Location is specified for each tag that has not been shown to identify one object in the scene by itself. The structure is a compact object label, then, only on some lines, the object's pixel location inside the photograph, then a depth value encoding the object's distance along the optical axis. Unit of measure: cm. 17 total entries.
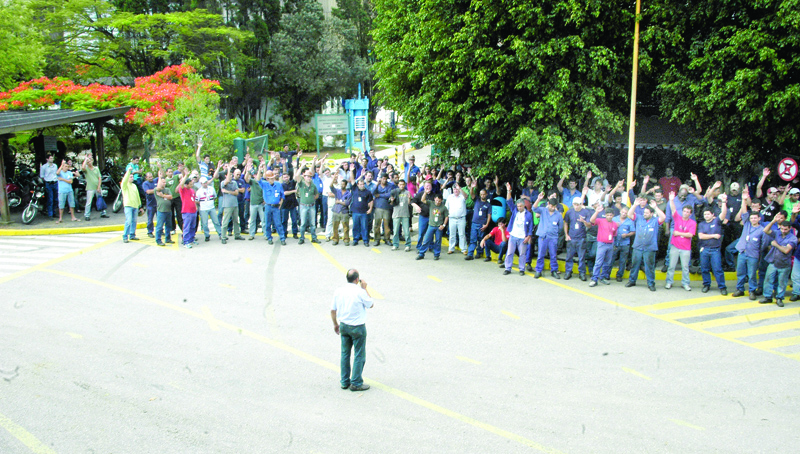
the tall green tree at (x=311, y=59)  4019
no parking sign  1366
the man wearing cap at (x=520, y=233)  1351
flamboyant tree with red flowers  2152
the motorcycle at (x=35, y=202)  1797
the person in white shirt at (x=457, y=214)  1488
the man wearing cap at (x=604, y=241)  1284
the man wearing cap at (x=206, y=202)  1566
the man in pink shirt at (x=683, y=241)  1264
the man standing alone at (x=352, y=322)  764
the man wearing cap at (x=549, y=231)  1336
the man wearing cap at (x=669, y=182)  1642
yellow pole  1340
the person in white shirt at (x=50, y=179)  1852
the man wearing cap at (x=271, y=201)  1572
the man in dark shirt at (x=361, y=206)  1566
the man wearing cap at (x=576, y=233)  1323
